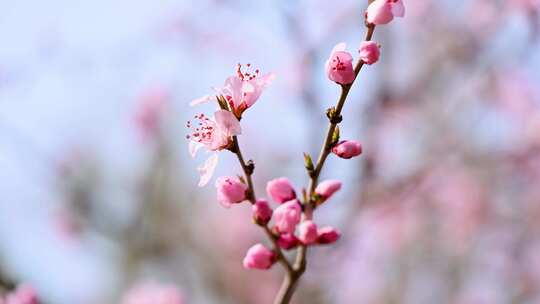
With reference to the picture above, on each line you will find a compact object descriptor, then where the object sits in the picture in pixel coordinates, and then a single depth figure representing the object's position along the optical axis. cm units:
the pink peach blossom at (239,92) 56
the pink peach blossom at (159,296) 69
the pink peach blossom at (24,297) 63
